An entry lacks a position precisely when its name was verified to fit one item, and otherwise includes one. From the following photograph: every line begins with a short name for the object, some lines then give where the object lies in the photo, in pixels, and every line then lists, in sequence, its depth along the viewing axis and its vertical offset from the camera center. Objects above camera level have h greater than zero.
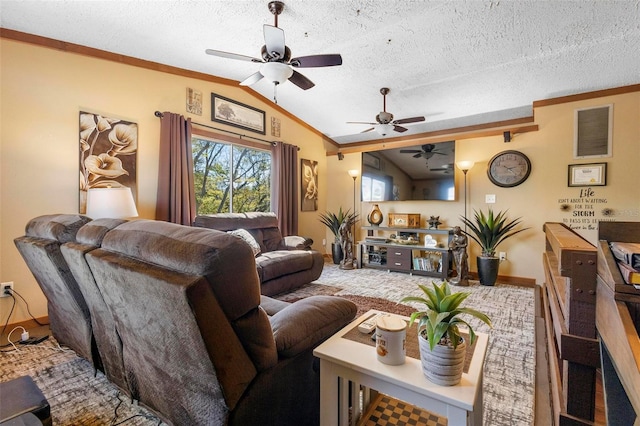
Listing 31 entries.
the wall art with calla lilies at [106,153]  2.96 +0.62
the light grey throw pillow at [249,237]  3.61 -0.35
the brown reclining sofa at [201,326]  0.88 -0.45
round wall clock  4.13 +0.67
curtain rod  3.52 +1.21
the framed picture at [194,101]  3.85 +1.51
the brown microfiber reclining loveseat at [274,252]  3.28 -0.56
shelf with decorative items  4.40 -0.66
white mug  1.01 -0.48
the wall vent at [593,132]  3.67 +1.08
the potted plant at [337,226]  5.43 -0.29
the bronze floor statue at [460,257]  4.07 -0.66
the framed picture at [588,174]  3.68 +0.52
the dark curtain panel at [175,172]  3.52 +0.48
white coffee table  0.86 -0.57
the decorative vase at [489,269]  3.94 -0.79
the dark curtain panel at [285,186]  4.99 +0.45
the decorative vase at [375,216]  5.21 -0.08
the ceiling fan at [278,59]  2.41 +1.36
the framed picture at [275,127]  5.03 +1.51
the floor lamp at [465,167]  4.35 +0.71
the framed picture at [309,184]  5.61 +0.54
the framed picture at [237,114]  4.16 +1.52
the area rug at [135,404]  1.51 -1.09
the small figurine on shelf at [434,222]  4.67 -0.16
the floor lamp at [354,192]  5.55 +0.40
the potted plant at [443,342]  0.88 -0.42
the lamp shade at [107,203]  2.65 +0.06
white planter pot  0.89 -0.48
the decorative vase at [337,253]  5.43 -0.81
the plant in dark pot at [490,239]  3.95 -0.38
